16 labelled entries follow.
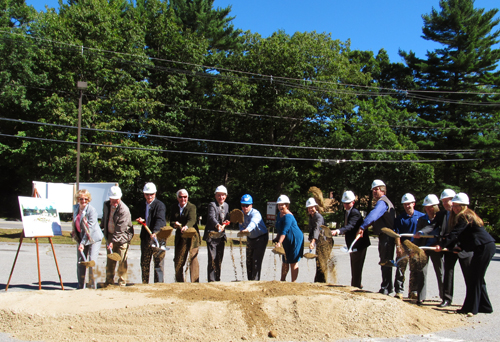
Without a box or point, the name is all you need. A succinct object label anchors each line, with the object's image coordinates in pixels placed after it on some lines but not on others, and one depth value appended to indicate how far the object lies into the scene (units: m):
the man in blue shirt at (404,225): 6.99
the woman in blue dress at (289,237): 7.19
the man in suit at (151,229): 7.20
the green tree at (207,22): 35.94
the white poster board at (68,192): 15.31
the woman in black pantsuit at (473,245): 6.21
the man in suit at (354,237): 7.10
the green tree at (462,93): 30.75
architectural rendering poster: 7.41
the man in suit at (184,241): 7.34
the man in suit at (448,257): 6.39
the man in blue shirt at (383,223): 6.91
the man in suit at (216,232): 7.24
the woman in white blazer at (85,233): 6.91
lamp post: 18.38
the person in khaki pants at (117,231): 7.08
